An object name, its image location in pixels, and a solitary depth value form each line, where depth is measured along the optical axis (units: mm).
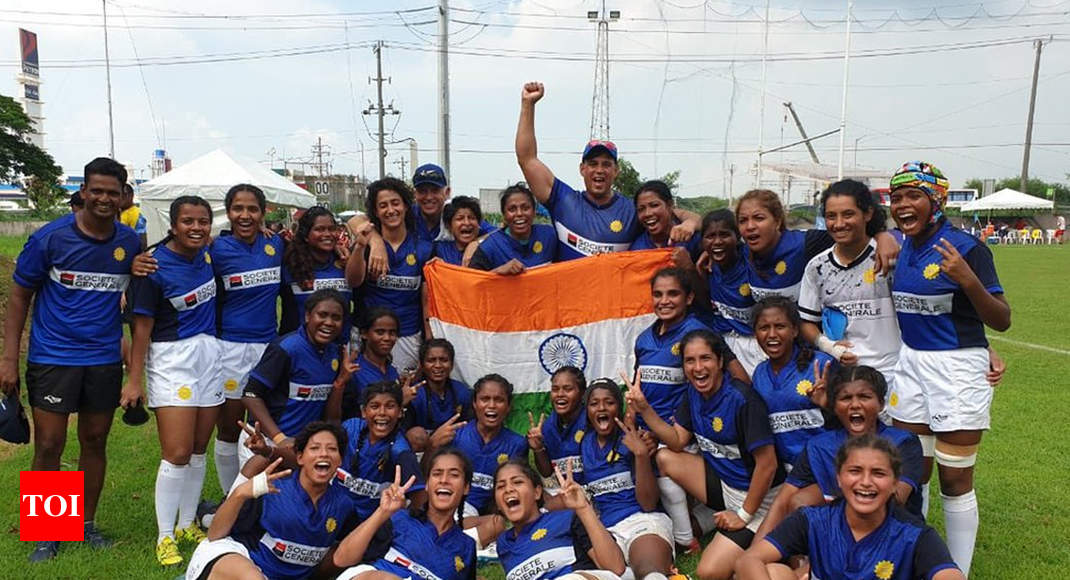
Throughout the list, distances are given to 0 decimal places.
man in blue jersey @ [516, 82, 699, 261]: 5645
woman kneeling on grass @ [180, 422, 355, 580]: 3996
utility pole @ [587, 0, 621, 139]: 29984
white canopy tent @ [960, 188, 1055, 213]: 47694
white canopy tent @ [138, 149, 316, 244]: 18906
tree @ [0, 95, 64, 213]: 14656
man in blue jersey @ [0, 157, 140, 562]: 4750
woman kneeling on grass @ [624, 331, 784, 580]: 4426
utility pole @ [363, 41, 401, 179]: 41938
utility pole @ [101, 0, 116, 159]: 44925
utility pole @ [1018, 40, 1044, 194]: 50062
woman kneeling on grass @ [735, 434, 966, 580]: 3305
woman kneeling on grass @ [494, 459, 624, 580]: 4055
